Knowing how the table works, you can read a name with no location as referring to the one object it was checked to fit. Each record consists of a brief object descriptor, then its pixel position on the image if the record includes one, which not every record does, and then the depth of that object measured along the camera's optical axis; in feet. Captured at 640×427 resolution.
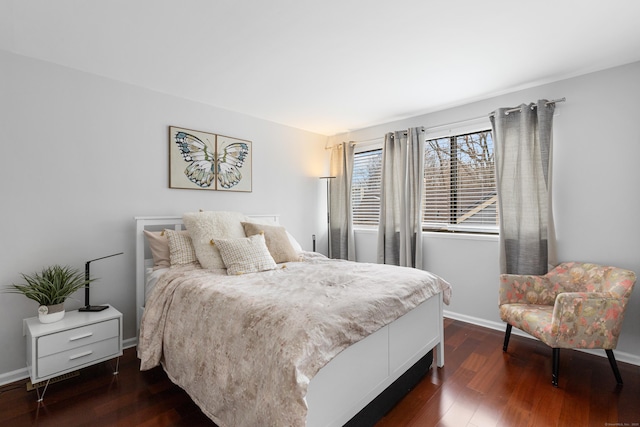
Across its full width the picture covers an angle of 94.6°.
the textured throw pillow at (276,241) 9.30
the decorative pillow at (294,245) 10.27
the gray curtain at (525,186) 9.07
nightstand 6.40
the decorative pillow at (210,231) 8.27
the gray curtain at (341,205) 14.46
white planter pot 6.80
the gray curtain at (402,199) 11.93
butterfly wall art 10.07
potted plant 6.85
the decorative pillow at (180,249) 8.36
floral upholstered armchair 6.70
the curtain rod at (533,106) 8.90
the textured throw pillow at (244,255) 7.87
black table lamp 7.73
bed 4.27
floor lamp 15.03
